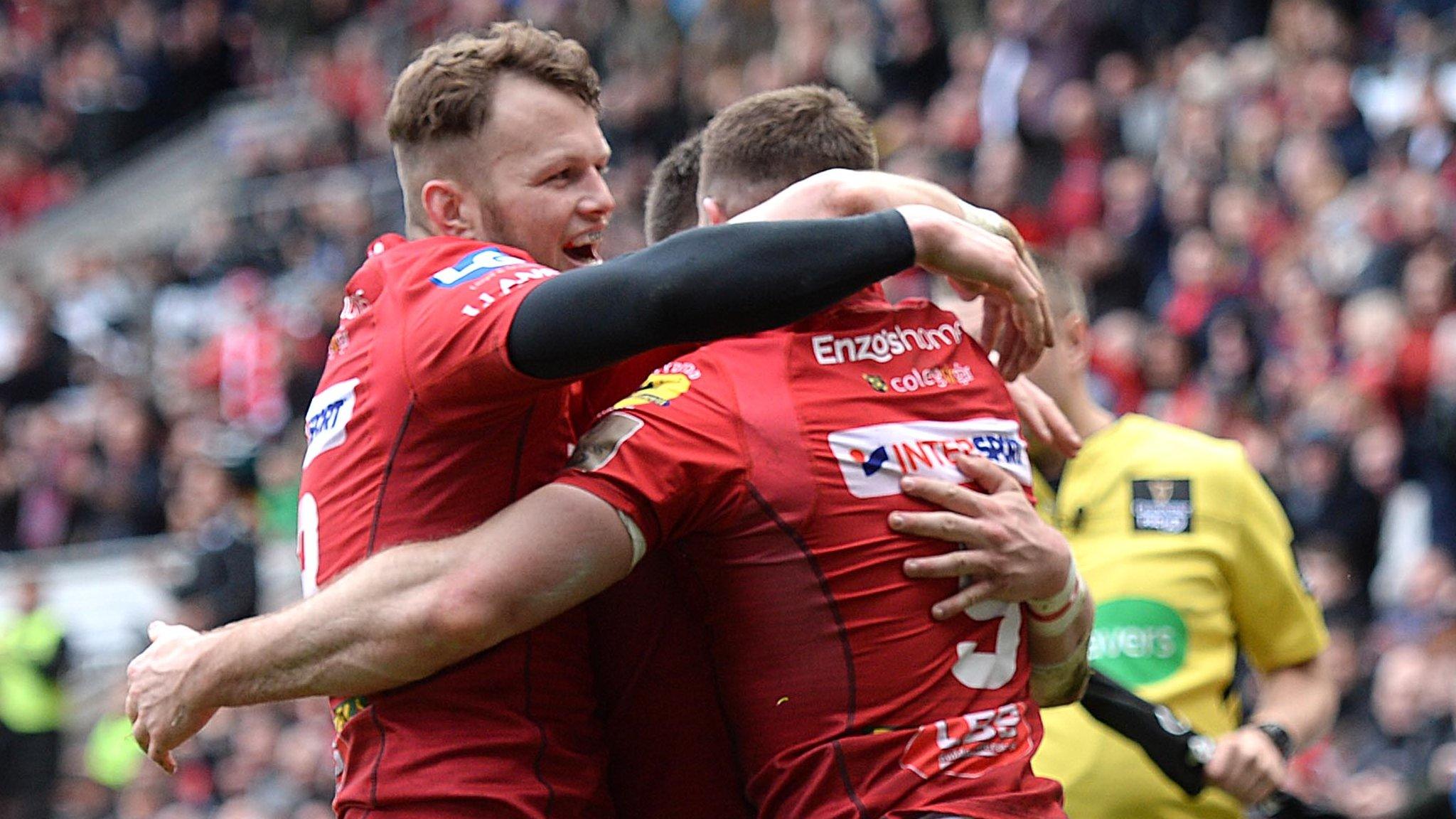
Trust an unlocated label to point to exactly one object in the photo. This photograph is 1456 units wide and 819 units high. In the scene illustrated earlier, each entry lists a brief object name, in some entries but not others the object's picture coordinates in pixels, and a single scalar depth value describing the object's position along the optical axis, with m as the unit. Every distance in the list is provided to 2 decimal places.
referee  9.16
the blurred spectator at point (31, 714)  26.00
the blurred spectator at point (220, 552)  24.39
